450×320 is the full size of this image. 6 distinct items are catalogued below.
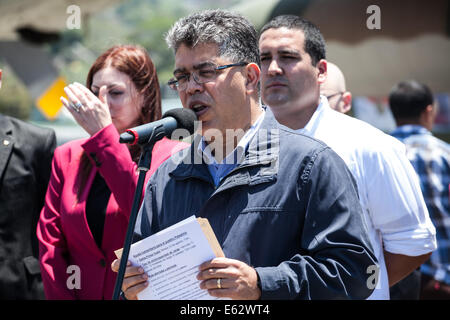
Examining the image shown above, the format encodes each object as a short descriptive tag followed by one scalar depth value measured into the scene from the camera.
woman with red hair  5.60
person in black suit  6.95
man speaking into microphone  3.89
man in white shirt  5.62
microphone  3.83
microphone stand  3.67
